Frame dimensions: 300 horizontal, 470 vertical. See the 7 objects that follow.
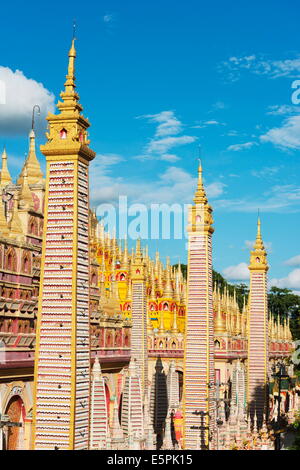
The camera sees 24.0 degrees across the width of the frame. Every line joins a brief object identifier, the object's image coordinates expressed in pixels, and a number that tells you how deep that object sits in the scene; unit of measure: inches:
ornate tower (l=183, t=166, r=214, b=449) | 990.4
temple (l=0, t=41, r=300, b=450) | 723.4
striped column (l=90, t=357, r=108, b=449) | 759.1
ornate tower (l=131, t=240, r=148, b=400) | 1359.5
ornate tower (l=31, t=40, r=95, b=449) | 709.3
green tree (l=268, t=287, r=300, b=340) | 4414.4
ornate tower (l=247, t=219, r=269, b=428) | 1384.1
